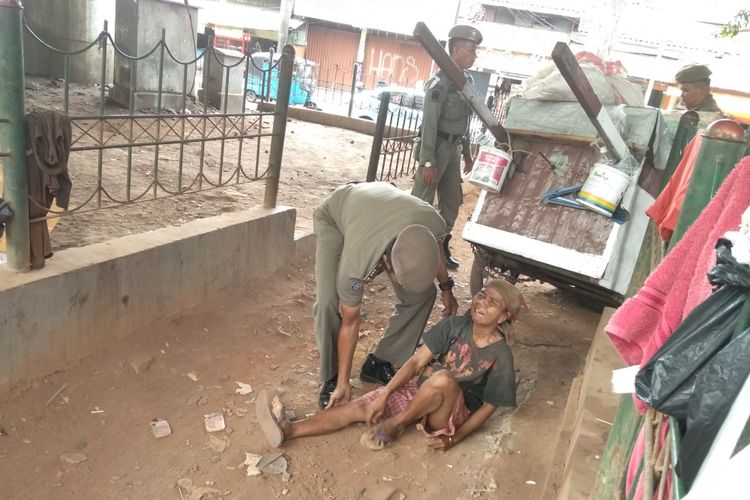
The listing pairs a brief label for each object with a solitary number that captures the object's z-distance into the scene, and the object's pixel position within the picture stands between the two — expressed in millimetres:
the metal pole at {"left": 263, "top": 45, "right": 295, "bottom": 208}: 4074
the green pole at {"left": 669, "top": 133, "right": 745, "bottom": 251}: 1366
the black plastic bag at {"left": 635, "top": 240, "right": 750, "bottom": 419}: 894
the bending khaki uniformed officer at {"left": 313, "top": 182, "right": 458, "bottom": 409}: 2750
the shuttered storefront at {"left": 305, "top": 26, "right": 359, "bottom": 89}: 24000
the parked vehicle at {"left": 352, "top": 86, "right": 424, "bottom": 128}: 13781
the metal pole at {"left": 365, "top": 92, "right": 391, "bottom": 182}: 5297
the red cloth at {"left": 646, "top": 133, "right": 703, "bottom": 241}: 2191
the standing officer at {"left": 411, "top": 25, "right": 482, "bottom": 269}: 4473
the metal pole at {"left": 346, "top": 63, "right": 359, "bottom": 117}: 11766
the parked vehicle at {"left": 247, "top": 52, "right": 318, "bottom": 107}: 15242
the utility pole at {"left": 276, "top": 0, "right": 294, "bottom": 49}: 16766
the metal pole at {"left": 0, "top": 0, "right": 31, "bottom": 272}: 2469
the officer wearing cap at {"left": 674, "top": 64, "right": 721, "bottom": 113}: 5000
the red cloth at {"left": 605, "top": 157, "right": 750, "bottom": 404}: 1167
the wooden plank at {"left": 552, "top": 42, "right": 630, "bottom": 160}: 2482
